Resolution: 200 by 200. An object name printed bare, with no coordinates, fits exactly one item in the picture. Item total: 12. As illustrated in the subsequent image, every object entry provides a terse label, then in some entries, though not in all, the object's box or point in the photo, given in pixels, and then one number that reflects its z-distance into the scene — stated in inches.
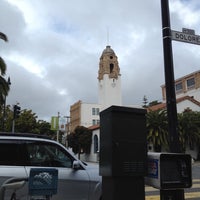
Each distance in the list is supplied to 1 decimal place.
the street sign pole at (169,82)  149.3
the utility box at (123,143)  119.2
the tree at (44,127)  1459.5
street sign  172.2
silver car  196.6
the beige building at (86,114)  2881.4
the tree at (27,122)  1343.4
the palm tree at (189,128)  1340.6
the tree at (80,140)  1820.4
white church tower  2492.4
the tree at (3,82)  814.8
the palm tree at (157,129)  1287.7
